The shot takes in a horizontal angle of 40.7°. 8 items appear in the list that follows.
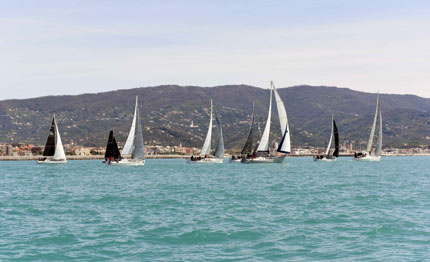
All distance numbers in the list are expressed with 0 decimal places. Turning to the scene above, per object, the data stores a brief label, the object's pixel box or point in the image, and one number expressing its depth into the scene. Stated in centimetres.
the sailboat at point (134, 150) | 11762
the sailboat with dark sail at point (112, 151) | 12606
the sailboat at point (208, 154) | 14238
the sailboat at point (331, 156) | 16988
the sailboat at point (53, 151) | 13725
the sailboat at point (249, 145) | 13912
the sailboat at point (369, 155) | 15938
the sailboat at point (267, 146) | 10519
